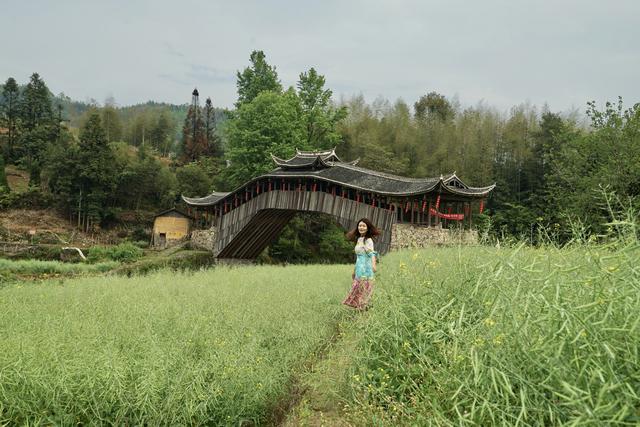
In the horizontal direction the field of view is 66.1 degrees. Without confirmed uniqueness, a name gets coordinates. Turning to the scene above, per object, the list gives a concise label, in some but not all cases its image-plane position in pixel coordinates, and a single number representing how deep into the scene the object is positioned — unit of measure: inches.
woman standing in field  299.0
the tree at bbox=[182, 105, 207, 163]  2145.8
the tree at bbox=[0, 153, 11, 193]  1501.8
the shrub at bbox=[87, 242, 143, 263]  1037.7
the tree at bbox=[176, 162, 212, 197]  1588.3
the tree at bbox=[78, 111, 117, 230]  1409.9
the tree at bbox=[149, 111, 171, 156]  2652.6
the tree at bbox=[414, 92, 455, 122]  1796.3
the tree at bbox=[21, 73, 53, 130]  2065.7
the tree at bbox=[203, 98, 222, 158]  2252.1
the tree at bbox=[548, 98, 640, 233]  797.9
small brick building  1414.9
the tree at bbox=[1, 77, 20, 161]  2003.0
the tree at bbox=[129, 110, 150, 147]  2667.3
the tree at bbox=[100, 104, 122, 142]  2454.7
